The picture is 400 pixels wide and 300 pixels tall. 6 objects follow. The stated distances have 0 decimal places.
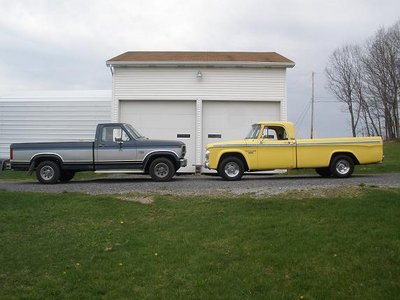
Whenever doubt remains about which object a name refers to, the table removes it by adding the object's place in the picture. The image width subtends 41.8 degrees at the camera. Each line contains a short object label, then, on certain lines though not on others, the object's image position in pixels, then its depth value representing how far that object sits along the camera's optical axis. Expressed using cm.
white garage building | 2023
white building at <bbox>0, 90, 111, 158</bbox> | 2181
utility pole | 5144
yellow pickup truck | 1537
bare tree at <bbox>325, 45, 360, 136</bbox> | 5503
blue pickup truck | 1538
